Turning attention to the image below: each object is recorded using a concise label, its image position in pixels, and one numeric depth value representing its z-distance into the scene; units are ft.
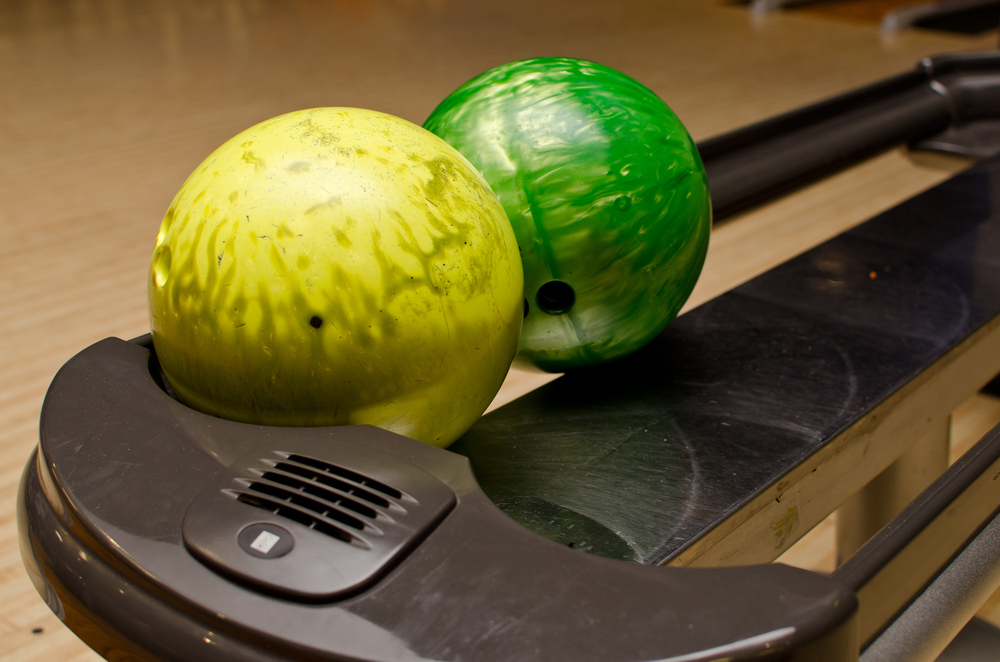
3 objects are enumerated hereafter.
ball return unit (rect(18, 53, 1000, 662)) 1.38
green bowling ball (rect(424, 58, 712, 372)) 2.19
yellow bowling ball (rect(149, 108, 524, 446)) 1.71
